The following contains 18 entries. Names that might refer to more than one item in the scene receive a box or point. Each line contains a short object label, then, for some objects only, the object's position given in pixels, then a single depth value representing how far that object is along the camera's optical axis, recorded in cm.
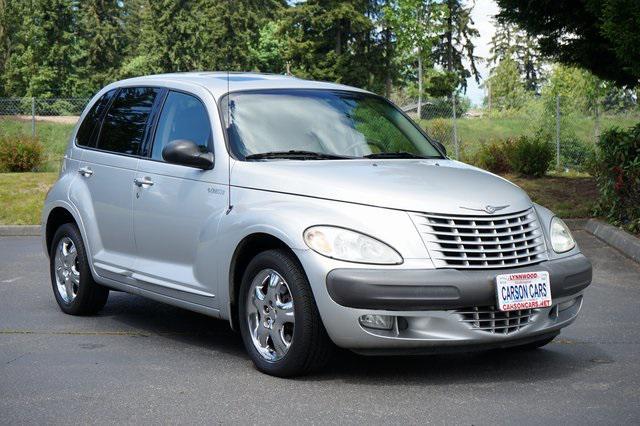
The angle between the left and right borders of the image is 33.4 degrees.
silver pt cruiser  589
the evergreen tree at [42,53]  7781
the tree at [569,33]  1628
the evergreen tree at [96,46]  8221
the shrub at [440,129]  3090
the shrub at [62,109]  3621
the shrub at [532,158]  2028
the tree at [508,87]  8475
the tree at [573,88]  3309
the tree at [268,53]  9212
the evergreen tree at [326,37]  7206
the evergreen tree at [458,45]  9450
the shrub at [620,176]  1372
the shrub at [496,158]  2131
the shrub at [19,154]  2156
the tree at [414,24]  6247
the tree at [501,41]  12081
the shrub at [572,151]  2648
